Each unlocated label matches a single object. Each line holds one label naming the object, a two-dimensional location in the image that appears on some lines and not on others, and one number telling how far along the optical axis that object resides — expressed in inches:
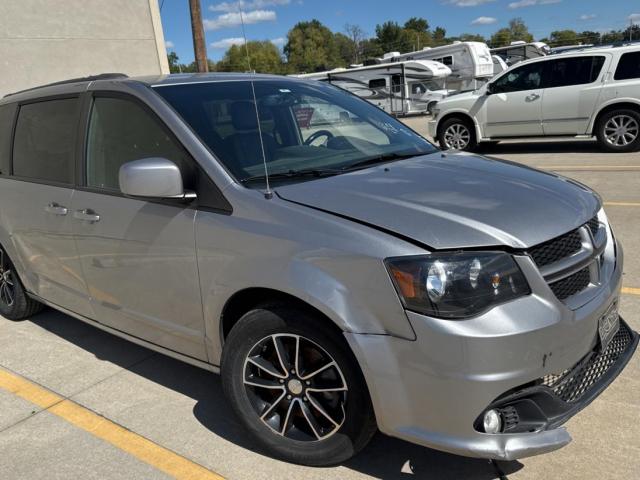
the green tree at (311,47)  3634.4
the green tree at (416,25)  4724.4
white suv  415.5
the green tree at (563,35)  4581.9
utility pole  605.3
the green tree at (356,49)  4054.1
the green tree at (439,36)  4632.6
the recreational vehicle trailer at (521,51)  1427.2
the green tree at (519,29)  4360.2
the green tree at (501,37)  4231.3
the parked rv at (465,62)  1079.0
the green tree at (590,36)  3780.0
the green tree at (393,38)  4119.1
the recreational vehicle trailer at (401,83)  1010.1
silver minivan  86.2
